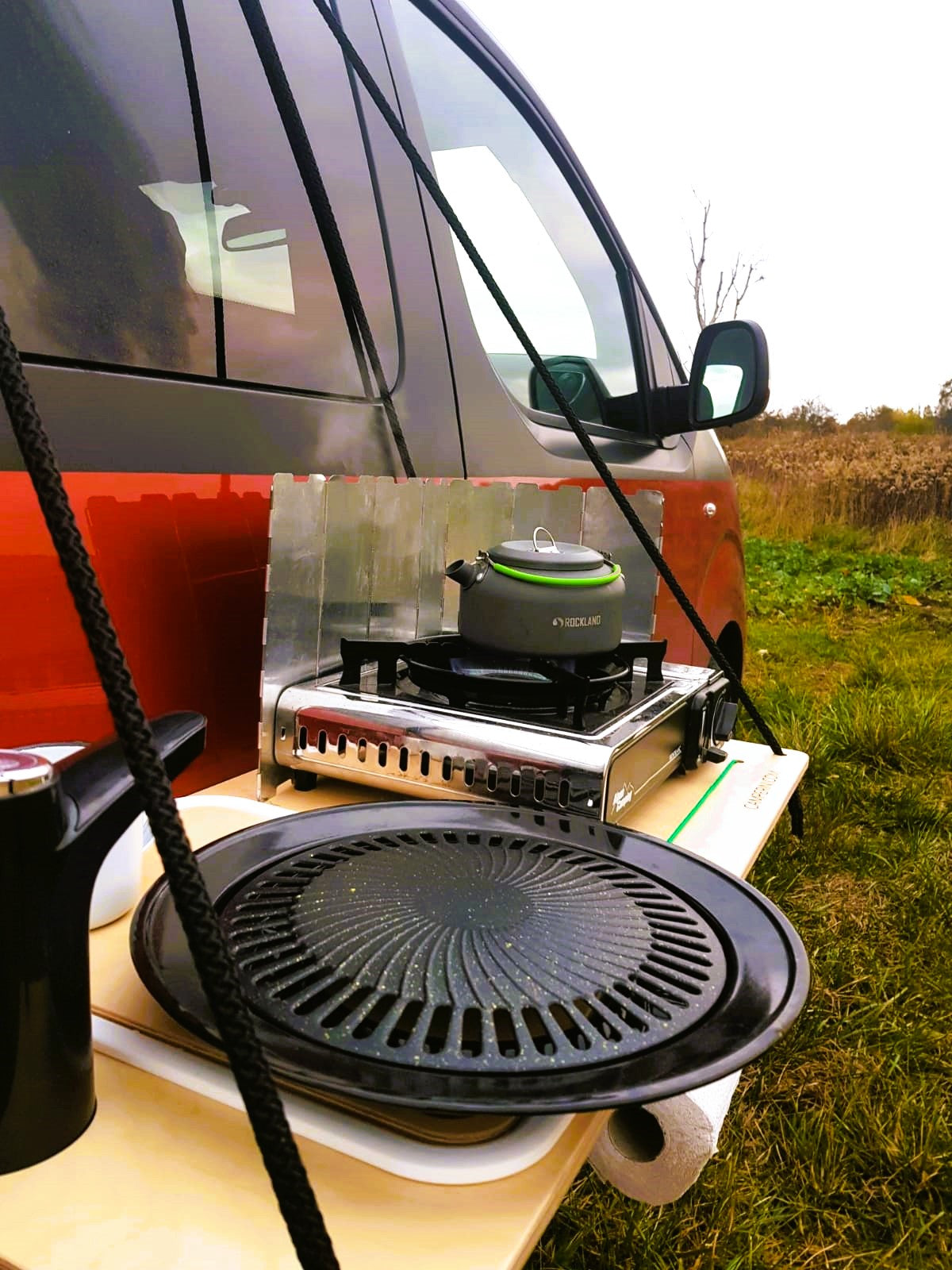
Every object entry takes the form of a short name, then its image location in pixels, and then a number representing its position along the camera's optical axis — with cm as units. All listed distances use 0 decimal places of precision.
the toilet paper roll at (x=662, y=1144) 59
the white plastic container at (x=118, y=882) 74
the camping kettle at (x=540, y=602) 113
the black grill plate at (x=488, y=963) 52
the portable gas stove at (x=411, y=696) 100
